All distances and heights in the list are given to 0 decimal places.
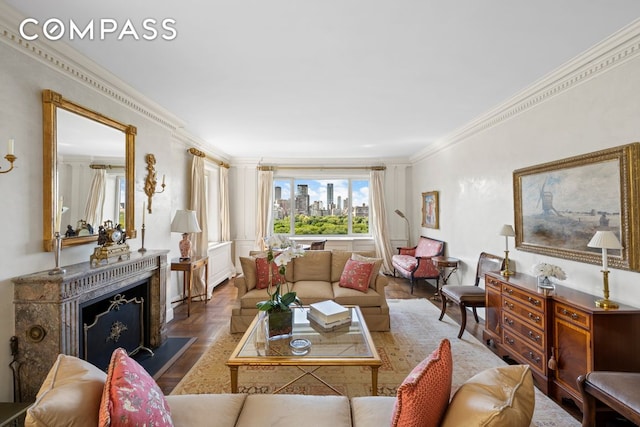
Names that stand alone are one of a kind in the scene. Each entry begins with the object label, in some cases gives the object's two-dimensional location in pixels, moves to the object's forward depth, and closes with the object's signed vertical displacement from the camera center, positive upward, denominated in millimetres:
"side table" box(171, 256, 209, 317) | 3967 -724
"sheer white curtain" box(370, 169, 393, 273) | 6492 -137
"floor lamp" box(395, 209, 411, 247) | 6590 -127
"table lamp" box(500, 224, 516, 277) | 3054 -240
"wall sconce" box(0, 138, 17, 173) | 1738 +408
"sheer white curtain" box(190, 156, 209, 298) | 4675 +61
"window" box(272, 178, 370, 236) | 6918 +205
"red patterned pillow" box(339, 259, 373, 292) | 3578 -782
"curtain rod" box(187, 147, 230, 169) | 4682 +1095
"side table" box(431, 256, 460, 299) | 4562 -840
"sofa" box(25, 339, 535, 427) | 937 -645
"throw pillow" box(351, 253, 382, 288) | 3670 -730
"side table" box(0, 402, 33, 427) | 1596 -1120
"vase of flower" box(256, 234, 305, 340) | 2287 -717
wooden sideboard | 1919 -932
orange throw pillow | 1024 -667
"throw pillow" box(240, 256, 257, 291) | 3586 -701
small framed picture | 5457 +69
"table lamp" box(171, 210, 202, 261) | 4000 -118
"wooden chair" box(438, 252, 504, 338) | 3286 -953
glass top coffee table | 1974 -997
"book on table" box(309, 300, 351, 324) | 2521 -886
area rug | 2318 -1431
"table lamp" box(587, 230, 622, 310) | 1956 -243
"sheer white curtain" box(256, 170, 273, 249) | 6426 +264
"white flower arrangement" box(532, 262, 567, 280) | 2346 -498
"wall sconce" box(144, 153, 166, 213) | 3342 +442
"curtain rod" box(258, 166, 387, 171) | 6582 +1098
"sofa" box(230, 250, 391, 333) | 3361 -946
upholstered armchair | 5055 -896
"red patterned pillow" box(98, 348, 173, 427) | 976 -662
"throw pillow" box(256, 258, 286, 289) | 3621 -748
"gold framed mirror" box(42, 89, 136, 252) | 2113 +437
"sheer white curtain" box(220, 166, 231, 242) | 6039 +219
